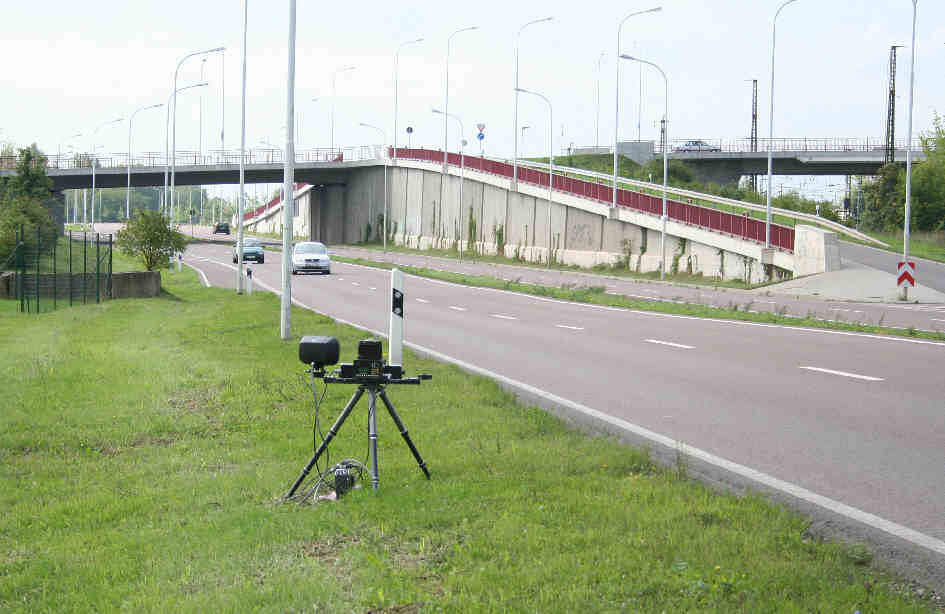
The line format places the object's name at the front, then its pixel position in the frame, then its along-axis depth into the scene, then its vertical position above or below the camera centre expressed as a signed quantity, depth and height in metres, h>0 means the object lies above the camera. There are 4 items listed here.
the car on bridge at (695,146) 95.72 +10.72
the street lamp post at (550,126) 71.06 +9.01
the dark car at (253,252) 63.72 -0.15
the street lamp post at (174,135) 68.72 +7.79
